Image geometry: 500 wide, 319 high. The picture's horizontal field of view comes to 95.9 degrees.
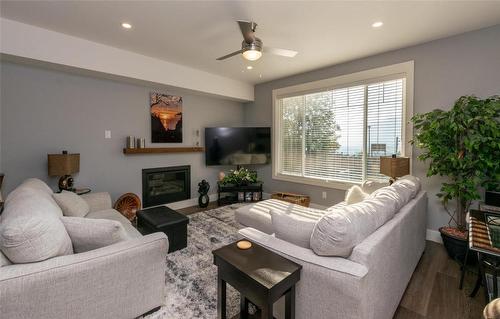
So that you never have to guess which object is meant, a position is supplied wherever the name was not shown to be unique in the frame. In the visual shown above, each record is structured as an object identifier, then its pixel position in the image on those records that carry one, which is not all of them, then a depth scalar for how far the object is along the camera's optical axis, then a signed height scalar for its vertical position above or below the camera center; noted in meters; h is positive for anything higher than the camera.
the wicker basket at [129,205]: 3.55 -0.87
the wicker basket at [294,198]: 4.09 -0.89
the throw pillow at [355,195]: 2.58 -0.52
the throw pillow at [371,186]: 2.89 -0.47
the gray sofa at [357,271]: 1.19 -0.70
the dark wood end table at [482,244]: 1.41 -0.61
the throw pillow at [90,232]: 1.49 -0.54
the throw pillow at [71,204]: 2.21 -0.55
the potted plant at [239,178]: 4.74 -0.58
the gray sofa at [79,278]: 1.19 -0.76
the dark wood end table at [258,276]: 1.11 -0.66
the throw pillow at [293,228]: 1.46 -0.52
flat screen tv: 4.75 +0.12
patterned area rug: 1.74 -1.20
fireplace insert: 4.06 -0.65
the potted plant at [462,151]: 2.28 -0.01
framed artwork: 4.08 +0.62
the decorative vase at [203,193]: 4.53 -0.85
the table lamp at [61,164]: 2.87 -0.16
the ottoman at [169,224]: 2.51 -0.84
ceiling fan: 2.27 +1.09
